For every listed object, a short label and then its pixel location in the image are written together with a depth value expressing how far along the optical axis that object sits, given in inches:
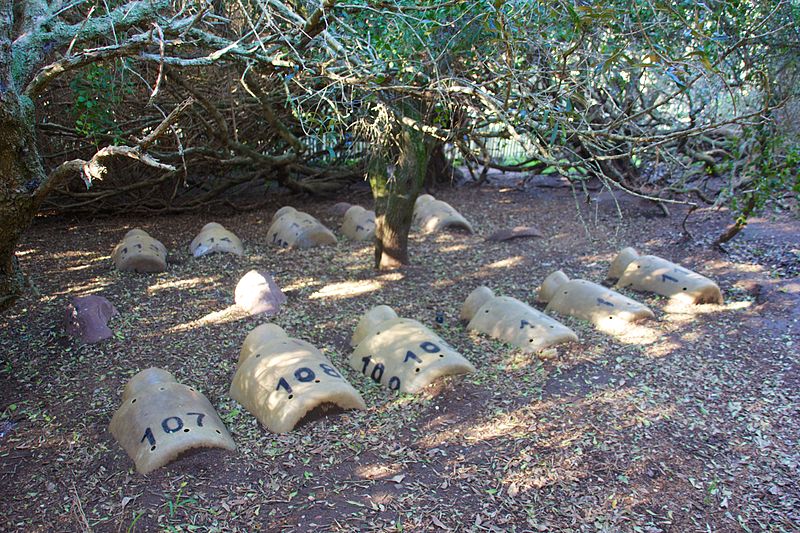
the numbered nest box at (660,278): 227.1
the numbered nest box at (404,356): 171.6
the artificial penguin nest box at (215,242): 289.3
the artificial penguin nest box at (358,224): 315.6
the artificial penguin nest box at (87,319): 201.6
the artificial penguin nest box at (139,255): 265.7
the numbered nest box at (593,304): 211.5
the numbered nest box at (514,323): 194.4
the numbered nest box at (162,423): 137.4
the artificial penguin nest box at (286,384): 152.8
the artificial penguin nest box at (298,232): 302.7
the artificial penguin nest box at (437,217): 333.7
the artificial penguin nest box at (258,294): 224.8
